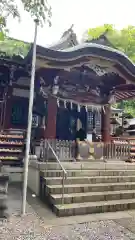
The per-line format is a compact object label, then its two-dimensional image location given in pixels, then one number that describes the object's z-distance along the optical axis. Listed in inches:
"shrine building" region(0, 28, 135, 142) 279.4
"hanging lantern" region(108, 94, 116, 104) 375.4
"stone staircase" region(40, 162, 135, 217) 177.4
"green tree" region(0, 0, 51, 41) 157.8
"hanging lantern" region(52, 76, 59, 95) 318.6
